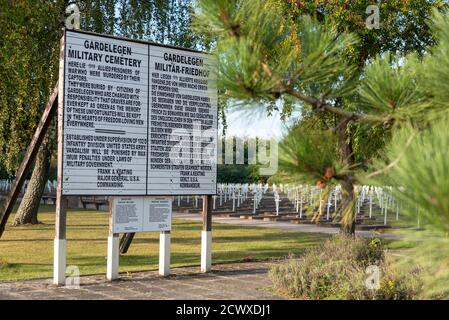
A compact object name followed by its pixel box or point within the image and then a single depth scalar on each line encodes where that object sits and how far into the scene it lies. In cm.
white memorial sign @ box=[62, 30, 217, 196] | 834
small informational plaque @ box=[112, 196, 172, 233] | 882
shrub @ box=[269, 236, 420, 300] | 675
